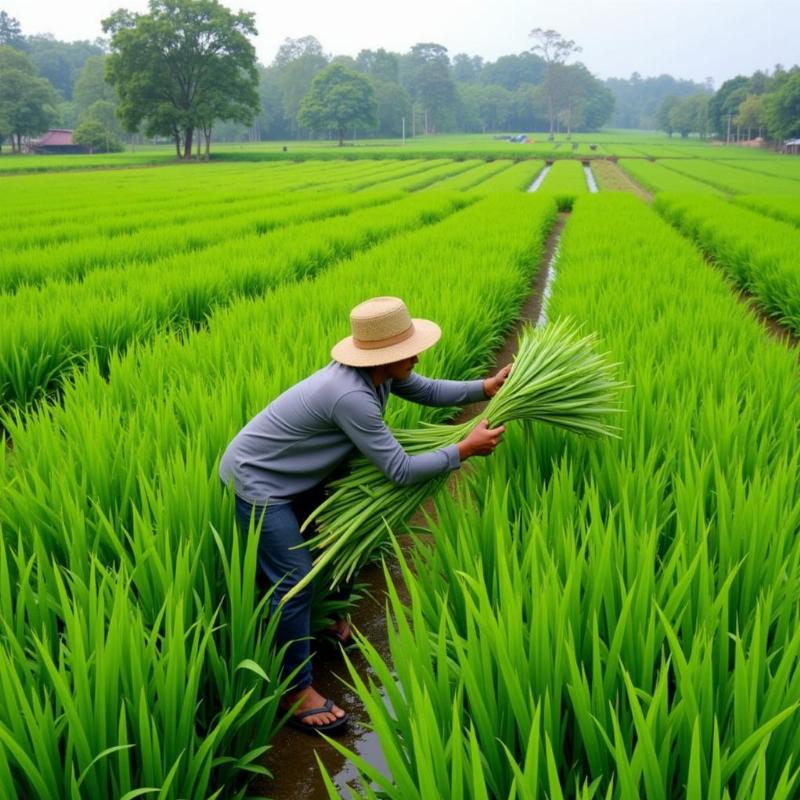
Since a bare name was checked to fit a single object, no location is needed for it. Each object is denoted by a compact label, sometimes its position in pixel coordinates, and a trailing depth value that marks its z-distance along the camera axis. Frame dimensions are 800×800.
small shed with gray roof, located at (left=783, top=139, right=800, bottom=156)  62.12
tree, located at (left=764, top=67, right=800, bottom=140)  53.44
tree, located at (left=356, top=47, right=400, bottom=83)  116.69
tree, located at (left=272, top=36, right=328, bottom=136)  101.75
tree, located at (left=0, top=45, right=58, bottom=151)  54.51
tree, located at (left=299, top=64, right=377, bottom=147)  71.00
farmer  2.03
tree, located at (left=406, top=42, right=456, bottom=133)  104.56
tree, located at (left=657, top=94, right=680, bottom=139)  113.55
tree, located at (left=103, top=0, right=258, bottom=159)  43.75
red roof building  64.44
